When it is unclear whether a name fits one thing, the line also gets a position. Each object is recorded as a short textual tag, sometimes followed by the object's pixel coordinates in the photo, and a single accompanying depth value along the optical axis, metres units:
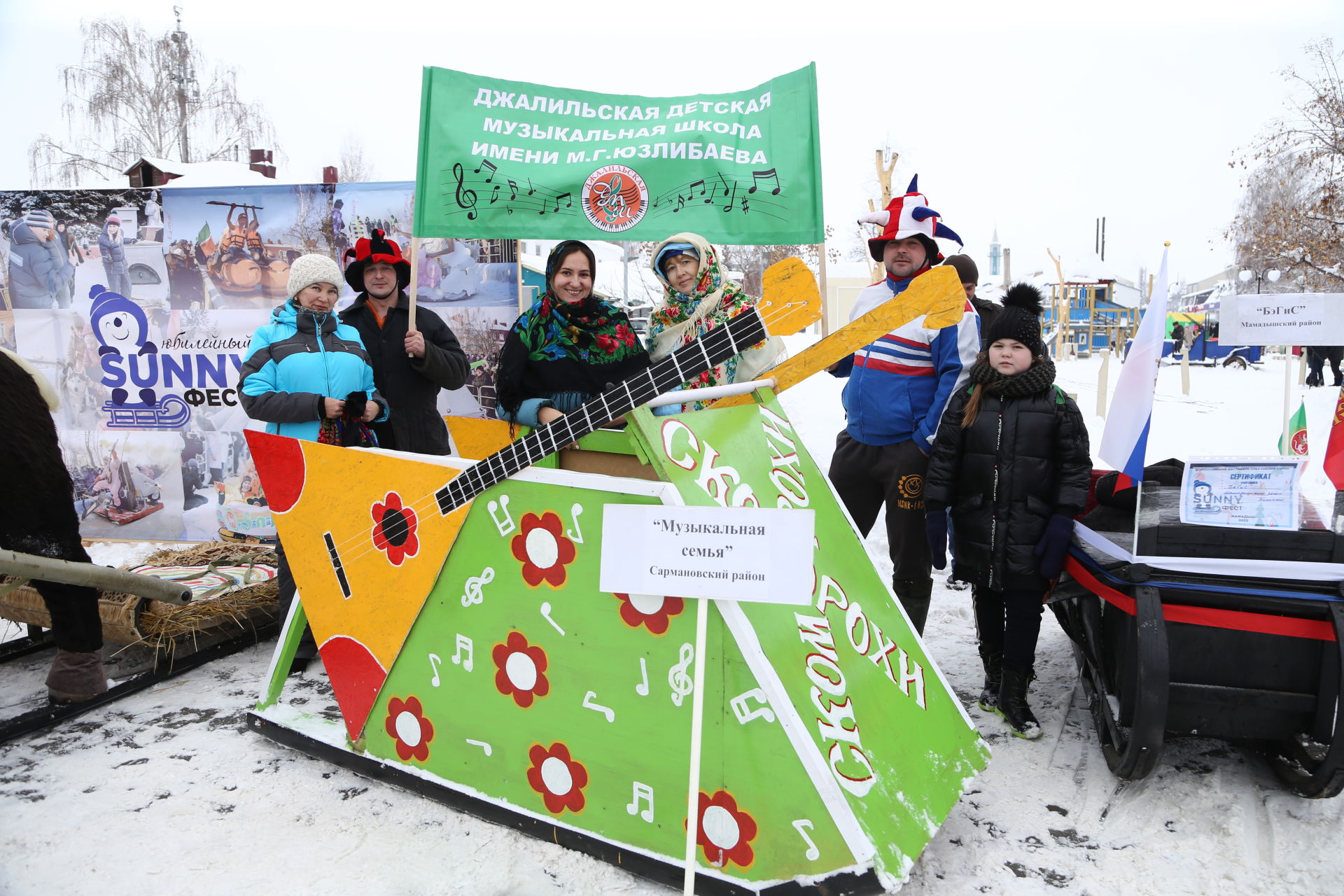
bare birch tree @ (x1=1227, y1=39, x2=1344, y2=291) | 14.45
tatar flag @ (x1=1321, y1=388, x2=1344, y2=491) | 3.51
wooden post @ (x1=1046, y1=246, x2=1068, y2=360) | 13.83
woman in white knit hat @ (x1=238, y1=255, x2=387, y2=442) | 3.26
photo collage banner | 5.00
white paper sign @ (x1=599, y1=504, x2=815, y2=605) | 1.79
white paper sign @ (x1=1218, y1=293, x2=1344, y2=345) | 4.85
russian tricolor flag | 2.56
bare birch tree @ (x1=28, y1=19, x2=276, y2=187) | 18.48
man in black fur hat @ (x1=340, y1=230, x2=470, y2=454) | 3.78
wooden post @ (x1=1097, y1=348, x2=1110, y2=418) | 11.30
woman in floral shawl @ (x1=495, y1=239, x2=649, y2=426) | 2.86
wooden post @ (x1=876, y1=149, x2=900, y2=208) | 9.00
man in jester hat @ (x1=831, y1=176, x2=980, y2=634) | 3.13
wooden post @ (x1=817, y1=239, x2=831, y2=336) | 2.58
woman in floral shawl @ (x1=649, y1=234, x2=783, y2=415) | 3.34
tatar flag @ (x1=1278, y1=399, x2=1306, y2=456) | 5.27
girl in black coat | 2.89
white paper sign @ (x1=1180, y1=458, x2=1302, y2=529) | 2.42
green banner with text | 2.83
